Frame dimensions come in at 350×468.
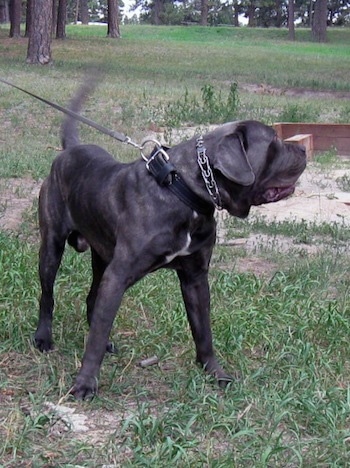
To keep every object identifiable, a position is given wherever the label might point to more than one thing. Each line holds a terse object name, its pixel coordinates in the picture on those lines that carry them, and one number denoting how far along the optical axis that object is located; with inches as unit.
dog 155.7
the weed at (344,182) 378.5
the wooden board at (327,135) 476.7
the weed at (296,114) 546.9
